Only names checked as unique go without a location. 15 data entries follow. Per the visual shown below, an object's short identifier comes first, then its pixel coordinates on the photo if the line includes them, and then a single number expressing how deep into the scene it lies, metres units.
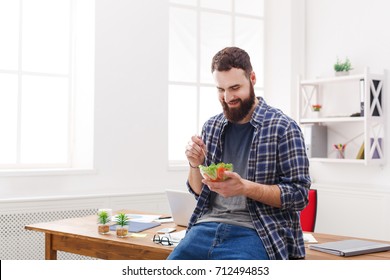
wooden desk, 2.56
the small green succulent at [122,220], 2.86
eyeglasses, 2.64
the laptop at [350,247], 2.40
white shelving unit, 4.91
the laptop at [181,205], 3.07
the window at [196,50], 5.41
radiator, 4.26
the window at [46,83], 4.55
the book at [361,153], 5.06
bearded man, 2.16
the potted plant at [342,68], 5.22
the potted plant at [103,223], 2.96
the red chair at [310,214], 3.37
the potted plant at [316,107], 5.44
